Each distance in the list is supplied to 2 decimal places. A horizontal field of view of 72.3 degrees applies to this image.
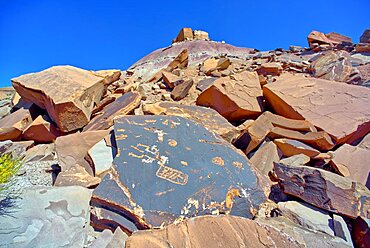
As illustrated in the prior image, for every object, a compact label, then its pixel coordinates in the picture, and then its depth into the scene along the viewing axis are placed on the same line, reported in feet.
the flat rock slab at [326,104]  11.12
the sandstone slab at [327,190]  6.93
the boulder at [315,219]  6.43
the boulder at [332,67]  17.83
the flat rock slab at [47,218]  5.70
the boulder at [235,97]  12.76
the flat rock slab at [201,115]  11.03
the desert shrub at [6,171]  6.51
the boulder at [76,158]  8.11
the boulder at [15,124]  12.87
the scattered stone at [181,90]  15.86
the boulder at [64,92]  11.98
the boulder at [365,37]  33.20
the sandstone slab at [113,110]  12.31
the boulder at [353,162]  8.87
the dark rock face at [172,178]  6.49
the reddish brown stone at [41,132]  12.64
